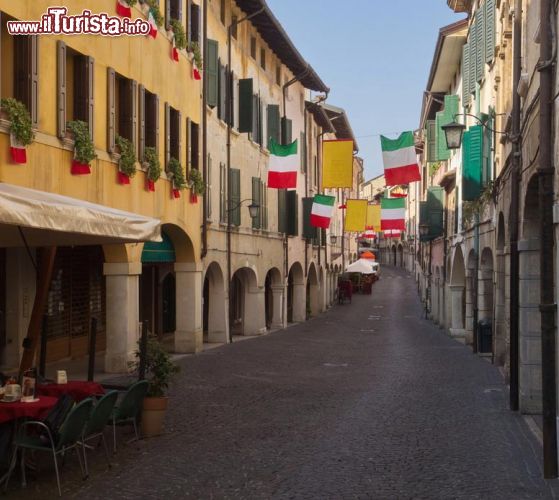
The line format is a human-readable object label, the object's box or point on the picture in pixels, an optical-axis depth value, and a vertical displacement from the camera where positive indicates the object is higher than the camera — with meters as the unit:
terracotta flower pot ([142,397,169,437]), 9.91 -1.74
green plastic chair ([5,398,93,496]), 7.42 -1.52
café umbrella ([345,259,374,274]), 53.78 -0.01
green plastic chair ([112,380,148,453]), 9.11 -1.53
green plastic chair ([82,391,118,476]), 7.99 -1.44
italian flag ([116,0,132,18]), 15.62 +4.94
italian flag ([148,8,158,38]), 17.20 +5.12
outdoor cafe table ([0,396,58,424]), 7.56 -1.29
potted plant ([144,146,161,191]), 17.20 +2.16
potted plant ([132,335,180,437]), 9.83 -1.38
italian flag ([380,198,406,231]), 33.34 +2.20
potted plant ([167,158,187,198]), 18.88 +2.15
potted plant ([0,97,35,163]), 11.62 +2.05
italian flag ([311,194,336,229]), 30.36 +2.12
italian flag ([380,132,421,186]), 21.94 +2.84
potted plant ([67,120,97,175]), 13.82 +2.05
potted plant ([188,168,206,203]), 20.41 +2.12
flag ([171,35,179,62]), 18.97 +4.97
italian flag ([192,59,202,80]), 20.69 +4.94
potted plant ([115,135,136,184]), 15.70 +2.09
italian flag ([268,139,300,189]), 23.83 +2.95
